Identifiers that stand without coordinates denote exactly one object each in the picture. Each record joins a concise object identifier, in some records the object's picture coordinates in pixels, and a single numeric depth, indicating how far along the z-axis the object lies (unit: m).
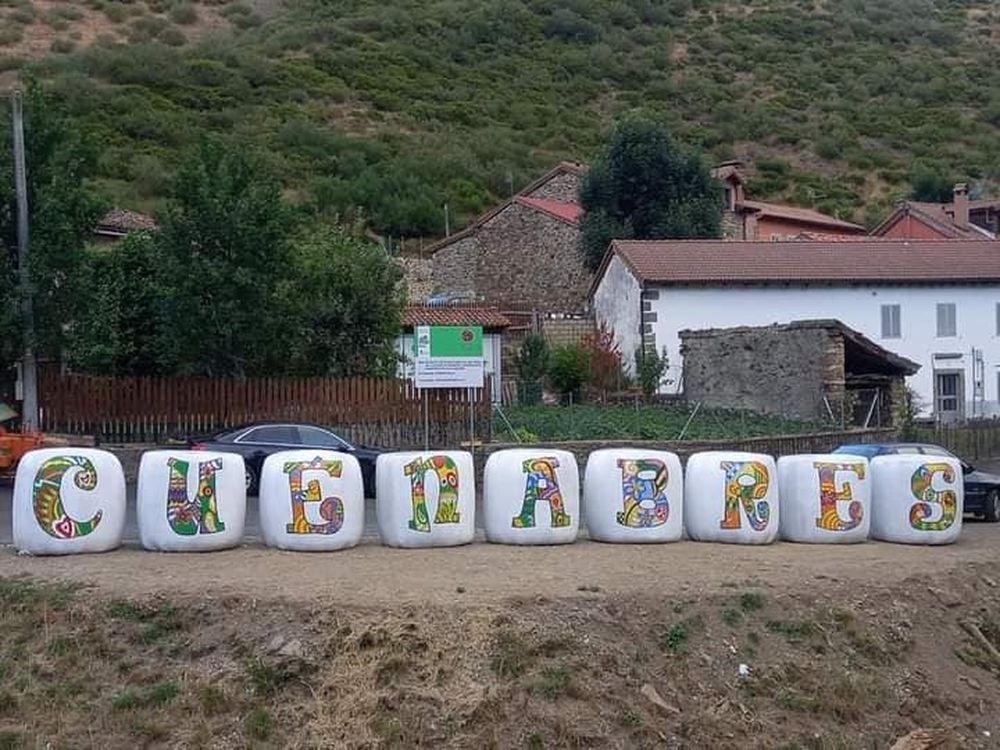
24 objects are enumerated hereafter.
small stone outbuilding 35.09
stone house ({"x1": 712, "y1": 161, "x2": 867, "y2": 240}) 57.75
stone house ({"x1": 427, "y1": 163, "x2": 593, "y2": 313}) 52.72
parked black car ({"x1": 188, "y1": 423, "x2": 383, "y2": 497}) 25.78
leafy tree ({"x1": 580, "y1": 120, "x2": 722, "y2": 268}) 51.34
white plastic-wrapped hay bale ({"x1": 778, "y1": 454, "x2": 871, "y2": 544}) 17.00
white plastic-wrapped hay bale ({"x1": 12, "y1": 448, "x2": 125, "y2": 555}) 15.09
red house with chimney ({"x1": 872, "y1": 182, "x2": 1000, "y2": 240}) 56.22
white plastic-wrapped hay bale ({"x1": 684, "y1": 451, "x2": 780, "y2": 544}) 16.52
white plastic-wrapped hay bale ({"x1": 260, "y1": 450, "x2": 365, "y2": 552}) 15.40
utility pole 27.56
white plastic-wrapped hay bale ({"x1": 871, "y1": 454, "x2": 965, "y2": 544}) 17.39
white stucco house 41.19
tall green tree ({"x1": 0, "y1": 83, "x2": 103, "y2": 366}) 27.62
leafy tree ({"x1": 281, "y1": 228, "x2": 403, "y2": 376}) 30.64
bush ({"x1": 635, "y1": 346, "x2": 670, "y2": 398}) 38.41
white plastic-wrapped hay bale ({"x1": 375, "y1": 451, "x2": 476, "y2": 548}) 15.66
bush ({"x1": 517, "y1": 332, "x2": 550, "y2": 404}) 37.84
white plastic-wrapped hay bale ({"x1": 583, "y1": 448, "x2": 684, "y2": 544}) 16.27
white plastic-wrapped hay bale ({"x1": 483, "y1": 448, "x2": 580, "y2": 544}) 15.95
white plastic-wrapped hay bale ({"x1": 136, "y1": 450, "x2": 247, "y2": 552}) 15.27
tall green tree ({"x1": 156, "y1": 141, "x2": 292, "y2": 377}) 27.89
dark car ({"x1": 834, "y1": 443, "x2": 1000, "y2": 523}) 23.38
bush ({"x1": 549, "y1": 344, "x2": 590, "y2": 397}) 40.09
